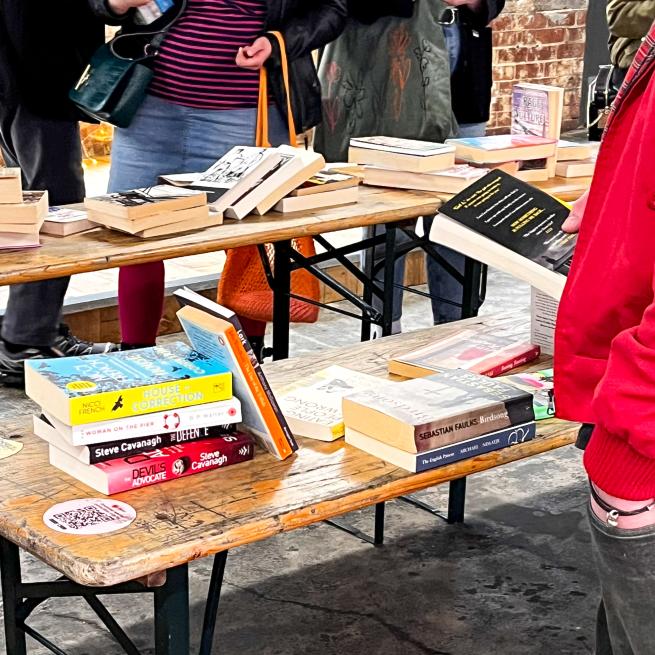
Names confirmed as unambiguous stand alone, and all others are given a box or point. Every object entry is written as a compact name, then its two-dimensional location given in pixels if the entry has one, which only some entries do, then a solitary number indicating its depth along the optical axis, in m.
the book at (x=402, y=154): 3.14
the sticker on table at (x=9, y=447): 1.88
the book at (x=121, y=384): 1.73
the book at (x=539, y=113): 3.41
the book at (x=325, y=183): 2.94
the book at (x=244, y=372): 1.81
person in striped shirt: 3.07
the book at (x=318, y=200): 2.93
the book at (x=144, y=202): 2.64
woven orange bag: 3.40
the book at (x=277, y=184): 2.86
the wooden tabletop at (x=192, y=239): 2.49
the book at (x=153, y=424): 1.72
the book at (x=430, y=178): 3.12
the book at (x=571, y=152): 3.45
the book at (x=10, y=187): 2.56
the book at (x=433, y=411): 1.81
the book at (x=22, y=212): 2.54
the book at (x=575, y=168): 3.43
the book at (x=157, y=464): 1.72
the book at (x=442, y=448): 1.81
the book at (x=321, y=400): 1.95
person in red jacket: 1.25
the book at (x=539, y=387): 2.04
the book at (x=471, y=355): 2.20
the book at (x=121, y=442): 1.73
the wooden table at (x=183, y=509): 1.56
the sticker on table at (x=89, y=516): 1.61
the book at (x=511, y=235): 2.09
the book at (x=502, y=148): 3.26
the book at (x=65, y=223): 2.69
